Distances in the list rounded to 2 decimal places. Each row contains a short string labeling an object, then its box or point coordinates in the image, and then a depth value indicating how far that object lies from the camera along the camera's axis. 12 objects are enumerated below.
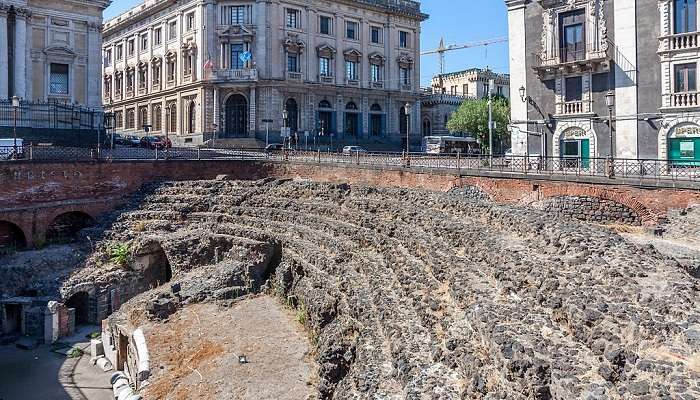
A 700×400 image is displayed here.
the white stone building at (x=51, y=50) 39.69
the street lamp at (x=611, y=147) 21.70
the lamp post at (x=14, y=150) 28.71
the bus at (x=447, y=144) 54.25
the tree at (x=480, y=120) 57.81
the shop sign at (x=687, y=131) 27.02
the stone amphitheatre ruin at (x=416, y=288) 8.55
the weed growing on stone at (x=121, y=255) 25.20
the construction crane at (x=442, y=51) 114.47
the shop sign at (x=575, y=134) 31.00
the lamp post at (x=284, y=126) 48.69
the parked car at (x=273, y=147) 47.93
